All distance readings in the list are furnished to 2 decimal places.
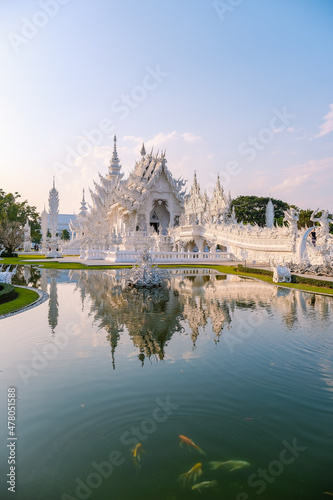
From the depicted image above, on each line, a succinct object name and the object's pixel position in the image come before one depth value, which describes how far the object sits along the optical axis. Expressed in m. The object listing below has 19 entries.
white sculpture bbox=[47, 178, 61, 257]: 38.12
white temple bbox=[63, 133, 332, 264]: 22.02
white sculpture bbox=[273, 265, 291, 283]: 14.81
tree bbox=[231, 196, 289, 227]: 55.31
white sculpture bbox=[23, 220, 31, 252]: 51.43
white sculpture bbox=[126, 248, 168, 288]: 13.09
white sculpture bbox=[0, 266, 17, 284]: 13.50
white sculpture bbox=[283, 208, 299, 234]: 20.58
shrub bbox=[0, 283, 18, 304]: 9.94
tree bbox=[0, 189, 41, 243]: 55.19
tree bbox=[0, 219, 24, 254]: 36.62
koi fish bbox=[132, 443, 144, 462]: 3.00
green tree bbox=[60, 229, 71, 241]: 84.69
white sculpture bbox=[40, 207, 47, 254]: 40.54
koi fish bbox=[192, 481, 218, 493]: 2.65
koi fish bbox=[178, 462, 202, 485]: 2.75
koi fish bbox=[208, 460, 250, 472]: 2.87
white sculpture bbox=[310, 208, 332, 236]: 18.78
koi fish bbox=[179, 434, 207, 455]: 3.10
